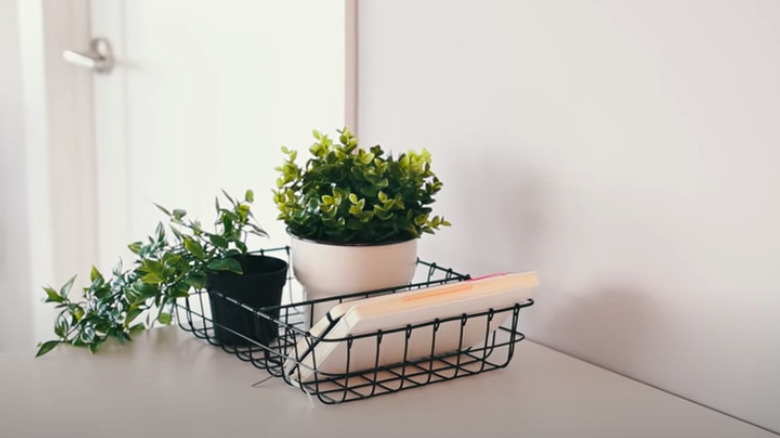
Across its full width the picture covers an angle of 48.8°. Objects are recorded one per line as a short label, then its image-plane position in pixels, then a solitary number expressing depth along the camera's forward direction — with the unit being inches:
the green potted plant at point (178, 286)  33.4
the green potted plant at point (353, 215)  33.6
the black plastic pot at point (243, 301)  33.7
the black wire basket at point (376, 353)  29.7
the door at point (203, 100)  50.4
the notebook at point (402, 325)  29.2
